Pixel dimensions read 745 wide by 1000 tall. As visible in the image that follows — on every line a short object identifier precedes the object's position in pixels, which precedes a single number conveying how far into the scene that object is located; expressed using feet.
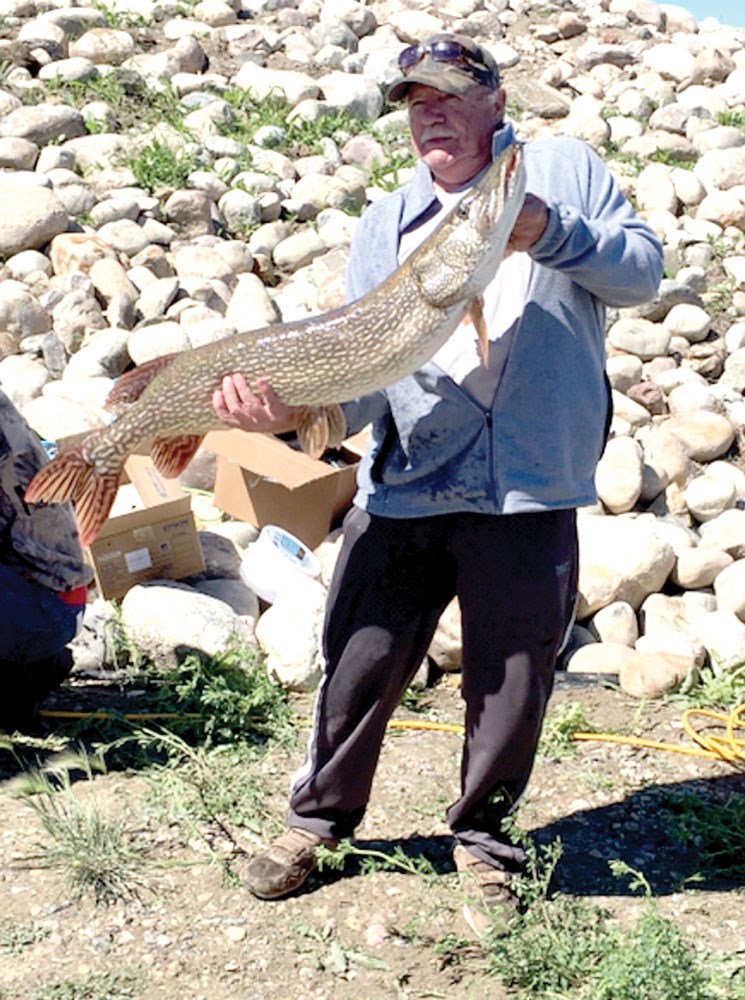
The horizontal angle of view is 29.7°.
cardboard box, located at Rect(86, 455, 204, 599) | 20.48
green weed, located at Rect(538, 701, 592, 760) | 17.92
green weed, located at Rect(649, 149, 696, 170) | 40.19
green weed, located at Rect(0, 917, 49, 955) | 13.74
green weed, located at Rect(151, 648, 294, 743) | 17.76
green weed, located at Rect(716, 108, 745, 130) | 42.70
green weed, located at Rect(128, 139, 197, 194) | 34.76
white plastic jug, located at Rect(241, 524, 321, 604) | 21.03
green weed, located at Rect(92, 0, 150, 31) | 43.04
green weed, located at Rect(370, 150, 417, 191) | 37.24
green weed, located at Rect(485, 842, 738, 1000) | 12.14
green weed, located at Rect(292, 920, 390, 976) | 13.67
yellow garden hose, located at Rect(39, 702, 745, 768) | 17.79
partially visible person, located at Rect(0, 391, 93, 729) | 16.53
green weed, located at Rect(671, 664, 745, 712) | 19.39
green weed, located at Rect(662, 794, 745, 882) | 15.60
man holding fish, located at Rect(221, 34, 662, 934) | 12.02
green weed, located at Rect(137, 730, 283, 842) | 15.94
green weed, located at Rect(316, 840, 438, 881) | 14.64
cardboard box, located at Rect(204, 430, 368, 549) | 22.00
